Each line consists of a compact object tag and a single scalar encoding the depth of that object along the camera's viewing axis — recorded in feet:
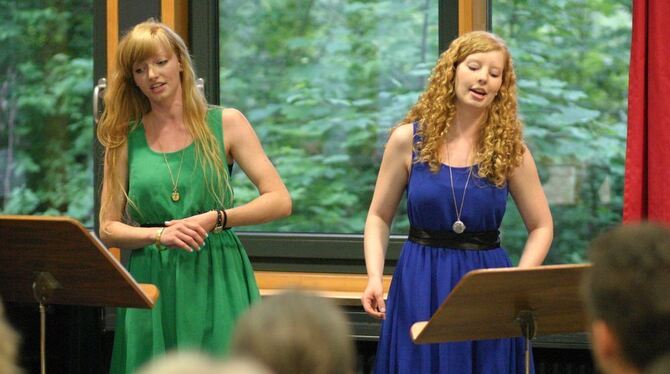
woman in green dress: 20.35
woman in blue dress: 19.89
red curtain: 23.43
